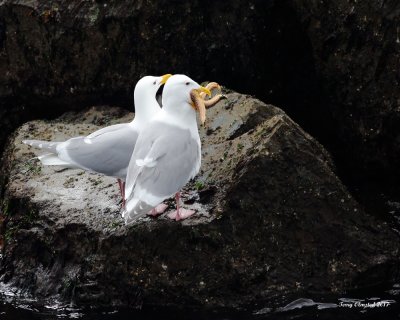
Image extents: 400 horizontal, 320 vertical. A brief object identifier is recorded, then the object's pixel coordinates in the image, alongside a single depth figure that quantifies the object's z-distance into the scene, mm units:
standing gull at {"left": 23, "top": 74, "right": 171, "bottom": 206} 12055
